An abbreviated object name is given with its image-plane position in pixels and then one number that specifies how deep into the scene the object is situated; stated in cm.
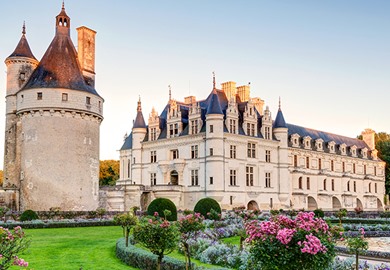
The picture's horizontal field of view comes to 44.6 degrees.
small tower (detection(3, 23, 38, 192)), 3669
